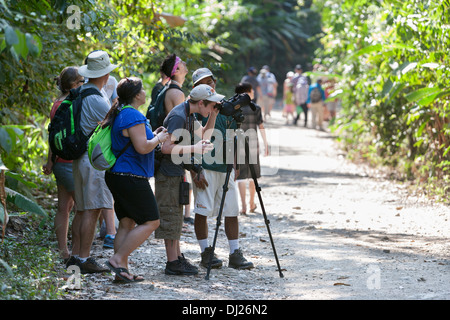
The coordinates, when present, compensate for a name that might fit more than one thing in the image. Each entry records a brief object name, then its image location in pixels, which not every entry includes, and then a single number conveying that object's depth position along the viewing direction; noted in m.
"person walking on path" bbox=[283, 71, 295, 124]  39.77
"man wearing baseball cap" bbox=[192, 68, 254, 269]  11.06
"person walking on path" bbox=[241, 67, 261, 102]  35.27
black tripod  10.41
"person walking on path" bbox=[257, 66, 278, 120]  38.36
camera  10.43
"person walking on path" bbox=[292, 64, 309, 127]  37.90
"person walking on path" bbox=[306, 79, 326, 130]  35.84
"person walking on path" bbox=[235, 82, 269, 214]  14.88
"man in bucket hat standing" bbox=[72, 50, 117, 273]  10.41
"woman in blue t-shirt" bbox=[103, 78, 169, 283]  9.54
